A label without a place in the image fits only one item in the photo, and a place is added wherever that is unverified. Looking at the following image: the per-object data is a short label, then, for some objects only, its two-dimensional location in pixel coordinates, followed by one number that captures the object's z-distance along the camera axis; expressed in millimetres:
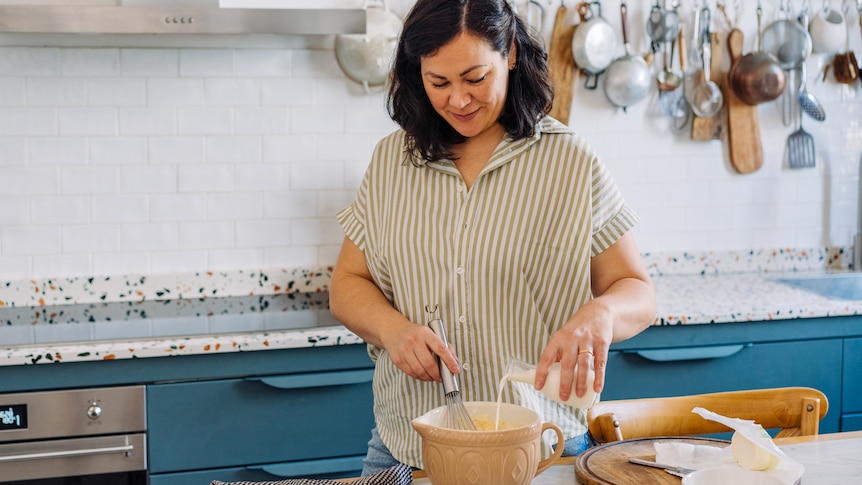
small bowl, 1109
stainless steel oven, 2084
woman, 1435
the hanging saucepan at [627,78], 2926
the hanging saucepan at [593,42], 2895
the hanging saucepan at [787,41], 3043
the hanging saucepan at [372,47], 2748
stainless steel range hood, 2225
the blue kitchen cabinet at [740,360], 2455
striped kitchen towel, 1181
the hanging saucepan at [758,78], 2982
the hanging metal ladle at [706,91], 3027
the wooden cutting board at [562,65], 2934
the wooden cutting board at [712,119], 3061
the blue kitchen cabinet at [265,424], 2170
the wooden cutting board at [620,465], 1196
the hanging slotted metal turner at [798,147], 3148
